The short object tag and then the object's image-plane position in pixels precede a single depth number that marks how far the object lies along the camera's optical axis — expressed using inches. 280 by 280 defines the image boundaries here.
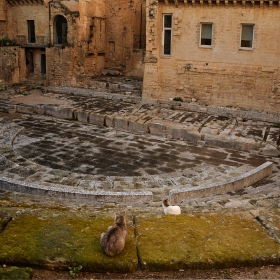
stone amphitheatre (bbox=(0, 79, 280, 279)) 168.7
